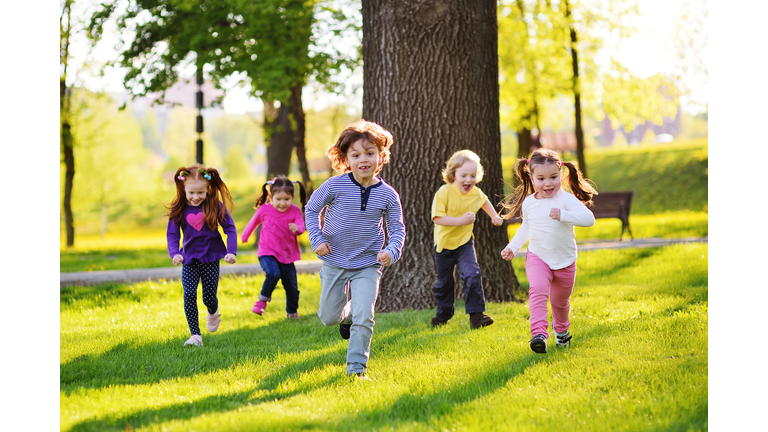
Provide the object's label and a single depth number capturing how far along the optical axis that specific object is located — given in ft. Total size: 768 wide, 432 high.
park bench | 50.47
